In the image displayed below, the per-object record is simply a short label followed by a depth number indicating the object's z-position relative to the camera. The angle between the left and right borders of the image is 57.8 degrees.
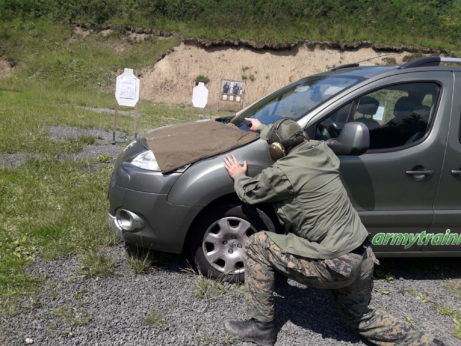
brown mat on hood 3.43
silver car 3.42
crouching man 2.76
